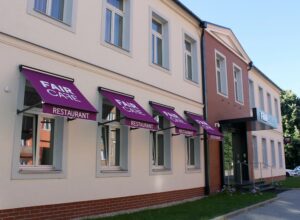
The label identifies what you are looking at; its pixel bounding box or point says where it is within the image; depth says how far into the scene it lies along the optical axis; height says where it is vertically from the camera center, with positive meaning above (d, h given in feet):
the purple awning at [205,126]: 43.52 +5.69
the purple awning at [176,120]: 36.55 +5.52
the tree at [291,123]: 151.33 +21.63
